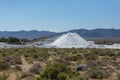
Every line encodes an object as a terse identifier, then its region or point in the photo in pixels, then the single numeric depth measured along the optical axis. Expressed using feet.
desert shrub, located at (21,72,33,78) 65.20
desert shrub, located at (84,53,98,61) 113.13
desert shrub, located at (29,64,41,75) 72.00
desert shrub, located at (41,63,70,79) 61.97
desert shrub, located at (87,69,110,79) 67.41
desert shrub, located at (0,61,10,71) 80.01
